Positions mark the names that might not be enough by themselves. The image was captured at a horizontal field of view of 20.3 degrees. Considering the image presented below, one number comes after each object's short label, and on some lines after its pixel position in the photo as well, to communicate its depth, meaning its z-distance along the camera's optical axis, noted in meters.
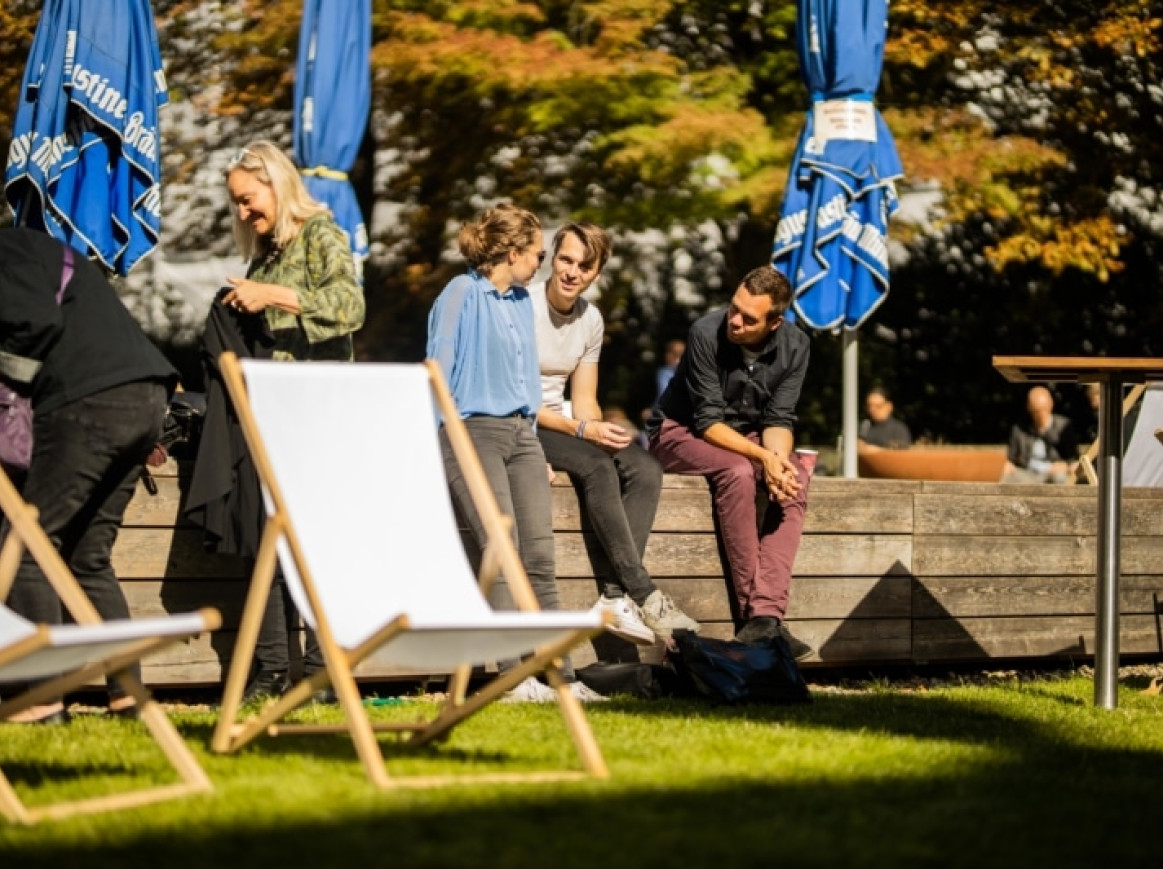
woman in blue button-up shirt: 11.92
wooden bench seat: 11.92
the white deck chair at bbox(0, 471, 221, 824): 7.13
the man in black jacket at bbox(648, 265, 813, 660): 13.28
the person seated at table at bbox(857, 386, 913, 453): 24.67
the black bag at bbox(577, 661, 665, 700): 12.30
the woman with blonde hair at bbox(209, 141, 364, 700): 11.07
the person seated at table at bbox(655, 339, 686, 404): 27.78
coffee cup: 13.51
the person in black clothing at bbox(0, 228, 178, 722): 9.56
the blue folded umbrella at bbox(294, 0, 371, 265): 17.75
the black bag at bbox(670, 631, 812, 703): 11.81
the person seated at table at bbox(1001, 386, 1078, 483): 23.35
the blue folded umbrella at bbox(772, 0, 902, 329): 15.76
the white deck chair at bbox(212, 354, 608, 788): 8.08
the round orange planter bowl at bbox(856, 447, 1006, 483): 15.40
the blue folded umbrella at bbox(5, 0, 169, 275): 12.89
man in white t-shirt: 12.76
